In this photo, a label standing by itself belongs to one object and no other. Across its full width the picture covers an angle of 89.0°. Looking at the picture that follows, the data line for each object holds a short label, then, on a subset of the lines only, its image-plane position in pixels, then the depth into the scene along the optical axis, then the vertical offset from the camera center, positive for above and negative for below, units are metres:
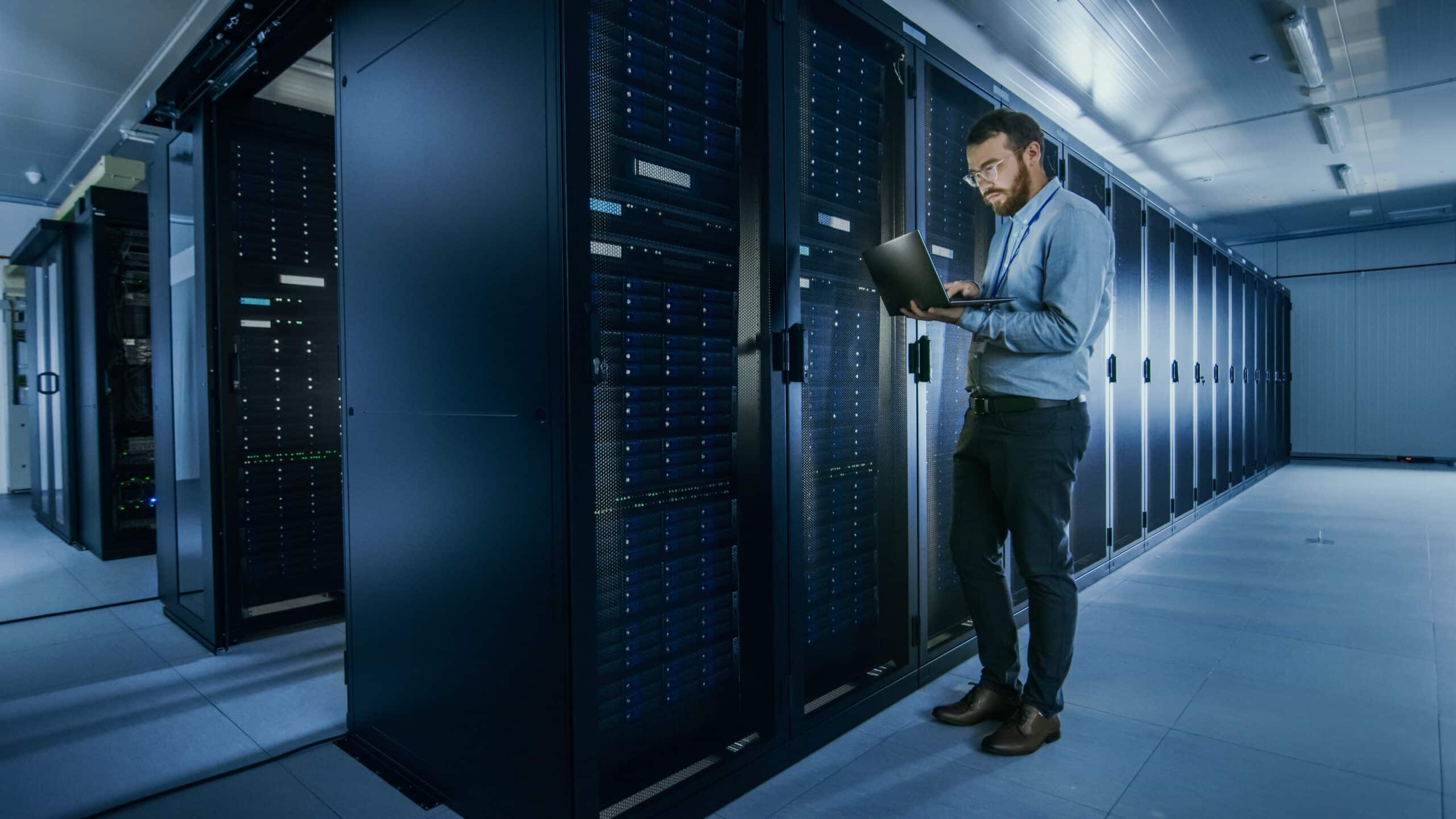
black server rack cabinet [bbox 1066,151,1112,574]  3.42 -0.36
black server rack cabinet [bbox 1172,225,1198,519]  5.02 +0.13
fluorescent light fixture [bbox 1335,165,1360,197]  7.03 +2.09
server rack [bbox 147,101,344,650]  2.86 +0.15
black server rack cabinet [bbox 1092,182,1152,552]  3.88 +0.12
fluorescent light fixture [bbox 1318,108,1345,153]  5.51 +2.05
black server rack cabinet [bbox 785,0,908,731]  1.96 +0.06
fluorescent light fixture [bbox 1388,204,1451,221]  8.66 +2.09
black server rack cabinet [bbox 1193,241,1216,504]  5.55 +0.19
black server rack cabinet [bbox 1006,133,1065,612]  2.98 +0.95
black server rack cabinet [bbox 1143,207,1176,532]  4.48 +0.14
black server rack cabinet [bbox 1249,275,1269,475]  7.81 +0.21
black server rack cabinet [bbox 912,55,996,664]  2.42 +0.19
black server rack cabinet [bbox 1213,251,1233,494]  6.14 +0.14
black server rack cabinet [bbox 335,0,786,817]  1.39 +0.01
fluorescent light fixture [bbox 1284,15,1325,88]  4.02 +2.00
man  1.83 +0.04
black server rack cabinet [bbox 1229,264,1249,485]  6.77 +0.18
